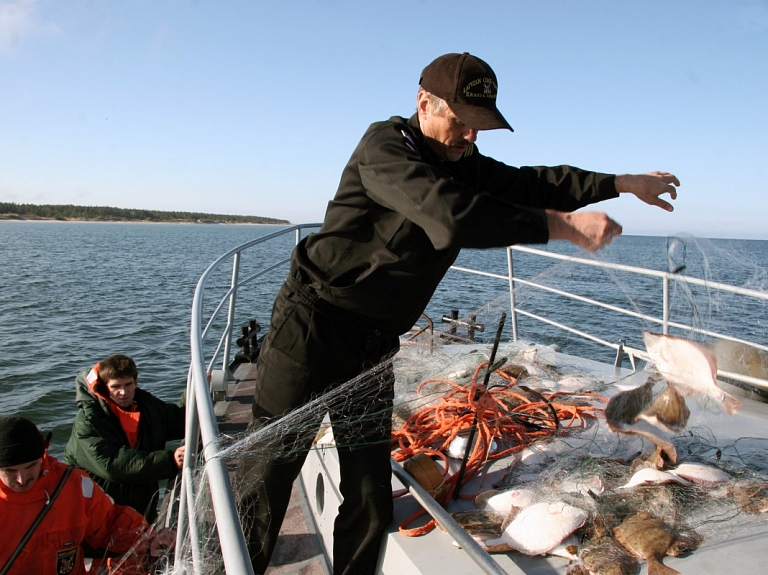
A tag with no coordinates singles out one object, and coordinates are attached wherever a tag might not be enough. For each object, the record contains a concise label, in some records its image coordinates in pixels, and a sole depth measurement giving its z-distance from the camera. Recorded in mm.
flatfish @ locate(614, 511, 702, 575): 2414
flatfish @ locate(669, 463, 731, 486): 2873
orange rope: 3316
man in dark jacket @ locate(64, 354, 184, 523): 4070
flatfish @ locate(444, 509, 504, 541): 2693
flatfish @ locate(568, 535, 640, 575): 2346
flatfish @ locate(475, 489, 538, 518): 2785
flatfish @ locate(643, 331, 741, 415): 2570
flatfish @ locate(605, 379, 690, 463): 2904
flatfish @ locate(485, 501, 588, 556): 2523
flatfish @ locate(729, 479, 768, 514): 2711
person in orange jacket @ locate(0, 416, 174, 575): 3162
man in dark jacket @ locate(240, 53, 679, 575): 1789
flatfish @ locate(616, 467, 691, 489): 2799
